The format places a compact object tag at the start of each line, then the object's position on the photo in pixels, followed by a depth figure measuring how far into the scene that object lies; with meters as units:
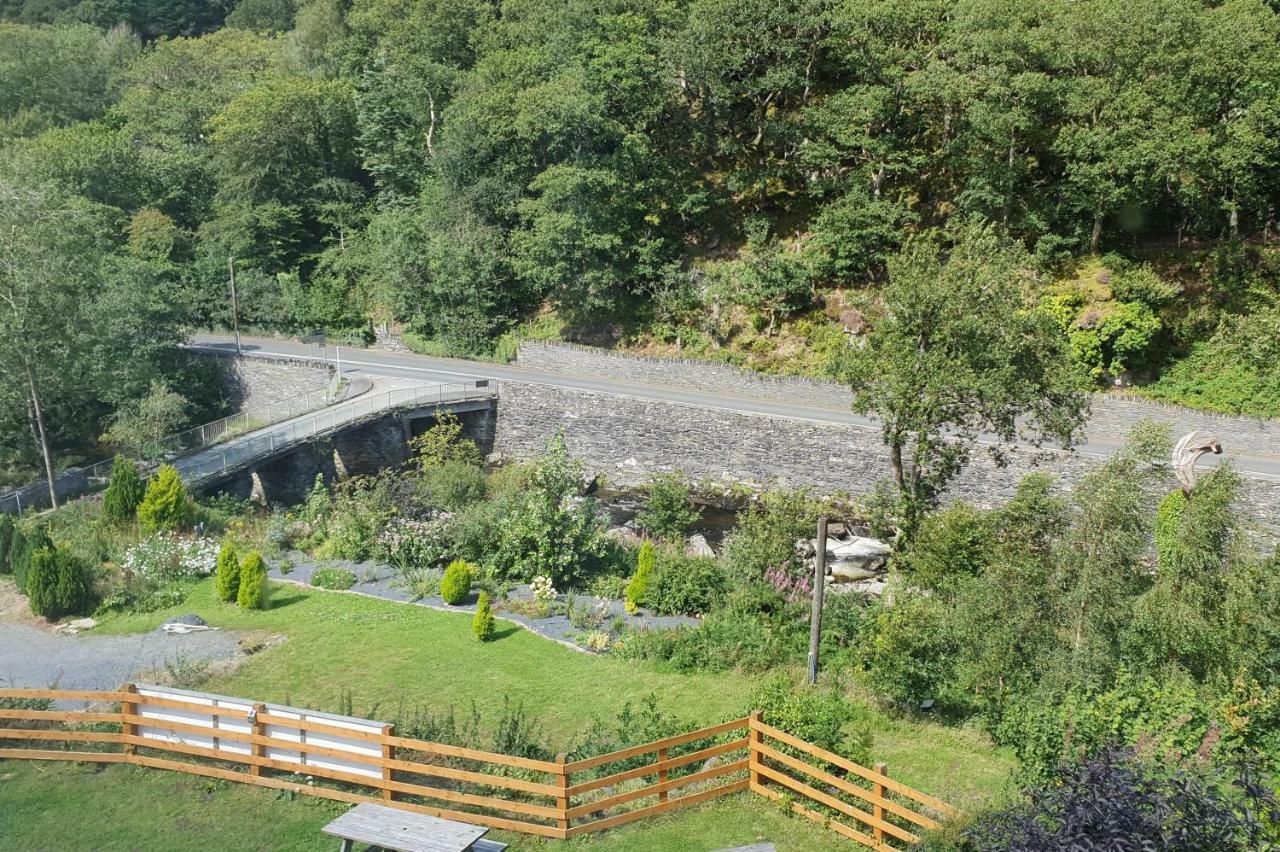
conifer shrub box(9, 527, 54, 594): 19.92
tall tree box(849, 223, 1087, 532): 19.88
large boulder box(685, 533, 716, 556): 23.38
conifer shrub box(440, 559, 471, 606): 19.81
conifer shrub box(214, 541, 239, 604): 19.69
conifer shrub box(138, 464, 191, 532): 22.75
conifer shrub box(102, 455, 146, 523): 23.23
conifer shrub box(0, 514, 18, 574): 21.02
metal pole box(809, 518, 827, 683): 15.25
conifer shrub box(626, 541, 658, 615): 19.72
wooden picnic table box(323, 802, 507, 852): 9.27
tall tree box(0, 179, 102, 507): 24.33
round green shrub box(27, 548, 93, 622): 18.72
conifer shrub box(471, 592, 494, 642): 17.98
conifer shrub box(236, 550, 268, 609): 19.28
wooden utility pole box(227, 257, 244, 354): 43.53
